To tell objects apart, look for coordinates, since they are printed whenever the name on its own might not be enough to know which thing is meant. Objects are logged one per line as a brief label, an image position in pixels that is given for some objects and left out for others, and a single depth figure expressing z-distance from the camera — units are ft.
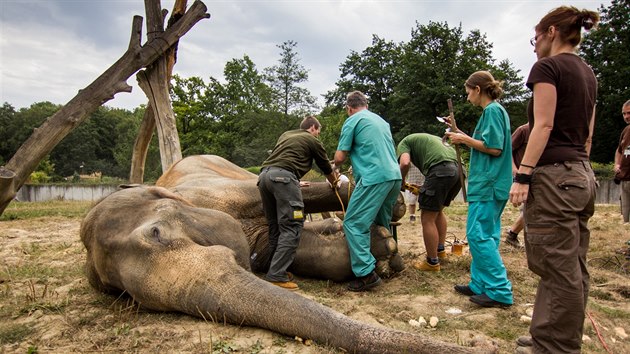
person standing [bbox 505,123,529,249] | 19.63
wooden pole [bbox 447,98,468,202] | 14.94
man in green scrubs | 14.88
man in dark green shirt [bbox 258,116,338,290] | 14.97
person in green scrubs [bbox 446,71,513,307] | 13.25
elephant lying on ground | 9.05
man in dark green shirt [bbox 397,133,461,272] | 17.26
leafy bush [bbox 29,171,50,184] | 107.14
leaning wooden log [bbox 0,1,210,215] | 19.90
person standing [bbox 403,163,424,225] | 38.50
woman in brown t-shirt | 9.07
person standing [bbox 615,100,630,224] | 23.18
